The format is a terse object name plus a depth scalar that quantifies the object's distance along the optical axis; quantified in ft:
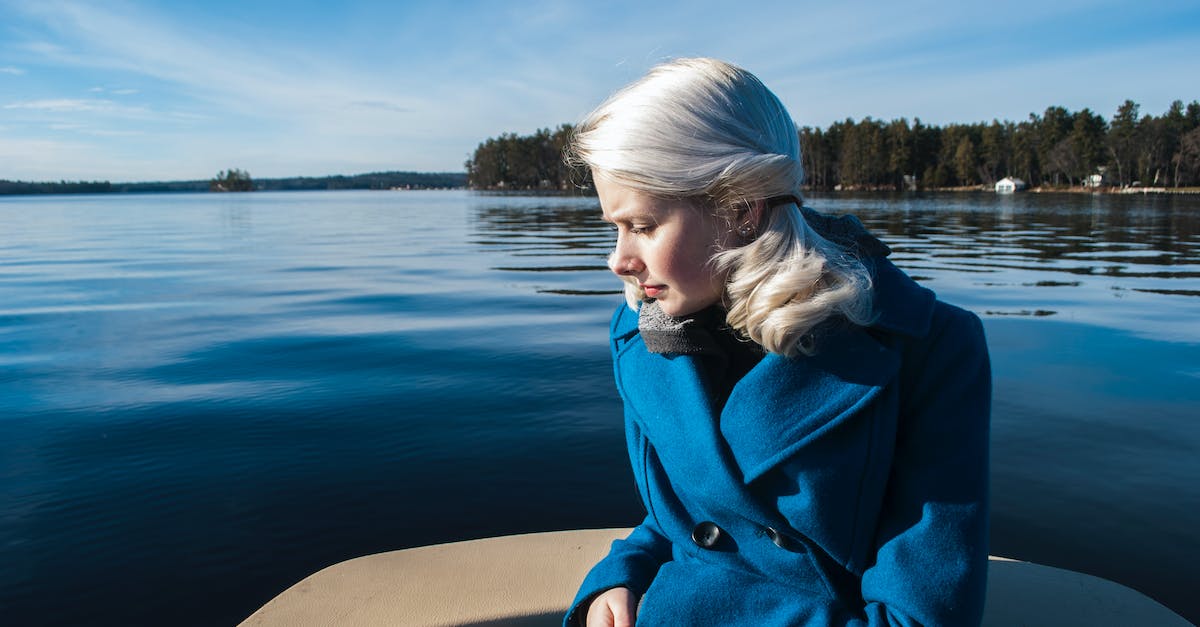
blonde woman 5.16
